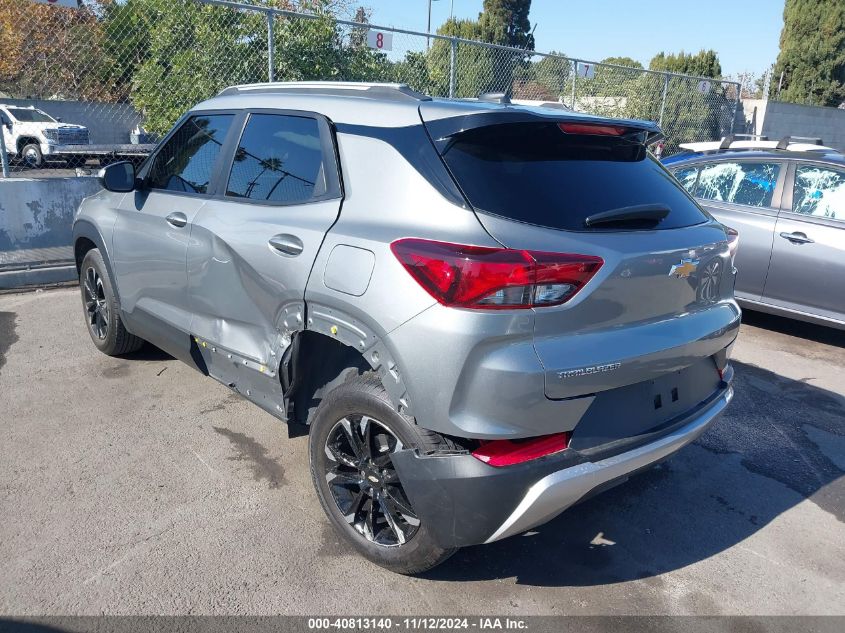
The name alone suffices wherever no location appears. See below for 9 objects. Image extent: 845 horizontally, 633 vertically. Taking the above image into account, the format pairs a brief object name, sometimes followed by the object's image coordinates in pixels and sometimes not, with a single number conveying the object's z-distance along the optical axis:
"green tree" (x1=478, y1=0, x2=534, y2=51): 45.66
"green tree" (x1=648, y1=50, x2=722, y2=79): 30.27
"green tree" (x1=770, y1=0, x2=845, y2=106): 30.31
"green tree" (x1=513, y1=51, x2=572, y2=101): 11.12
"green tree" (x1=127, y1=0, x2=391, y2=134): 7.84
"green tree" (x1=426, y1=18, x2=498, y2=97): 9.70
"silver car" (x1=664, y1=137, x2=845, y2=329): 5.70
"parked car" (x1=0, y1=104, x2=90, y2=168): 19.53
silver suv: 2.28
